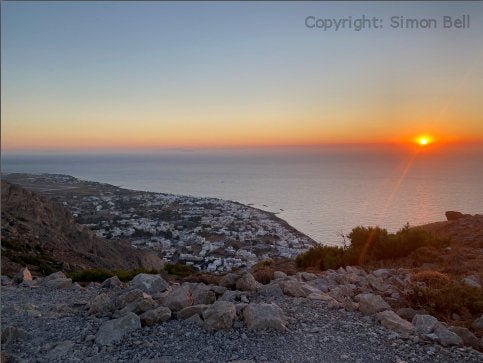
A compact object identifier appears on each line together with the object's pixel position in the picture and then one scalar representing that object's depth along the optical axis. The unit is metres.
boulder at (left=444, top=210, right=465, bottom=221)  17.64
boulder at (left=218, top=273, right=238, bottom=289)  8.22
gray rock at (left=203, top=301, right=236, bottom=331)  6.10
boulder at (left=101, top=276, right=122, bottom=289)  9.83
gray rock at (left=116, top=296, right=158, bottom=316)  6.78
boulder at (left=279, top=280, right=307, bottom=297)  7.54
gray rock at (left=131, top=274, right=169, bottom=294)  8.34
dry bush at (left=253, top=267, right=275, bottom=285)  9.07
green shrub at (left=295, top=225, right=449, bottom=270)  11.77
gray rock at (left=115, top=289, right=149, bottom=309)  7.09
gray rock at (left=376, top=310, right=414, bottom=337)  5.95
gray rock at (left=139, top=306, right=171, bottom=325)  6.40
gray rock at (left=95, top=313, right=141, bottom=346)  5.98
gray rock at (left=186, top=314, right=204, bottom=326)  6.32
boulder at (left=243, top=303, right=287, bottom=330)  6.03
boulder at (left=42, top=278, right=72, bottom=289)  9.83
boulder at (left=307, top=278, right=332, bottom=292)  8.38
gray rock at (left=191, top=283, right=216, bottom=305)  7.17
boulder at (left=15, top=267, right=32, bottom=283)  10.76
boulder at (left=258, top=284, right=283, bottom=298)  7.55
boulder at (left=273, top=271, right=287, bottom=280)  9.19
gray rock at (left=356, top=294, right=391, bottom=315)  6.71
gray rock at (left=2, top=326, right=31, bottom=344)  6.28
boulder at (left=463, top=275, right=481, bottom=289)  8.23
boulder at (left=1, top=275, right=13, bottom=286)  10.41
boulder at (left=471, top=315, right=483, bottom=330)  6.39
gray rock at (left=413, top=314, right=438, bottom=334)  5.91
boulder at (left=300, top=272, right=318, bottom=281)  9.27
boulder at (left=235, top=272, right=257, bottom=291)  7.87
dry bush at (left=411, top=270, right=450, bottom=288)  8.05
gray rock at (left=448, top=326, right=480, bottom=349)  5.73
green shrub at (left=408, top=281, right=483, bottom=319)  6.93
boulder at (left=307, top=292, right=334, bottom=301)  7.31
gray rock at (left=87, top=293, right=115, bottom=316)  7.12
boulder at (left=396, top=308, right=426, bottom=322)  6.69
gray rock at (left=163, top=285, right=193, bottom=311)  6.82
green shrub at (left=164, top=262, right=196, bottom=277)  13.04
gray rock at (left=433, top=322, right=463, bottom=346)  5.63
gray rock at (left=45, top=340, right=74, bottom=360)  5.74
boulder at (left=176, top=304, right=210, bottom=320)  6.55
